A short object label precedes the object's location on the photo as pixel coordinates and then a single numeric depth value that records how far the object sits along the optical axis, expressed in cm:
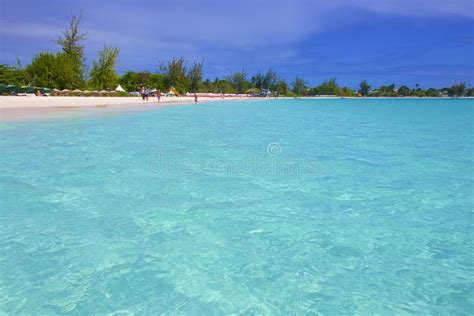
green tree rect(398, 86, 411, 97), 14438
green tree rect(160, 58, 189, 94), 5997
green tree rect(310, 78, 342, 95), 12544
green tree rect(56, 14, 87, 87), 3753
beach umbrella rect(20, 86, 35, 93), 2810
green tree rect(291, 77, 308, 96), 11182
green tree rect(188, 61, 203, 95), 6612
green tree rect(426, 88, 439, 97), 15862
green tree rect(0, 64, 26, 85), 3729
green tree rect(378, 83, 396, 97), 14212
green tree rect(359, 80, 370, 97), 13562
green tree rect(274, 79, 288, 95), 9931
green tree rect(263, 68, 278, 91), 9881
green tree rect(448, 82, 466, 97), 15075
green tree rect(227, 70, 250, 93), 9069
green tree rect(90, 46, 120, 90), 4081
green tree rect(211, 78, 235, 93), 8063
